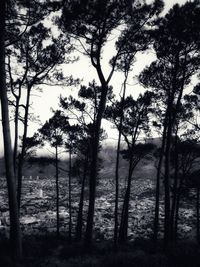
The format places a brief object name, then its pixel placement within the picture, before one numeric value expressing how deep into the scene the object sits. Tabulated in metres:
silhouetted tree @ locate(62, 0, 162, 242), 8.19
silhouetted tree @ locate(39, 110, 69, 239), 15.12
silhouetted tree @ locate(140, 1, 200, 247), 9.00
